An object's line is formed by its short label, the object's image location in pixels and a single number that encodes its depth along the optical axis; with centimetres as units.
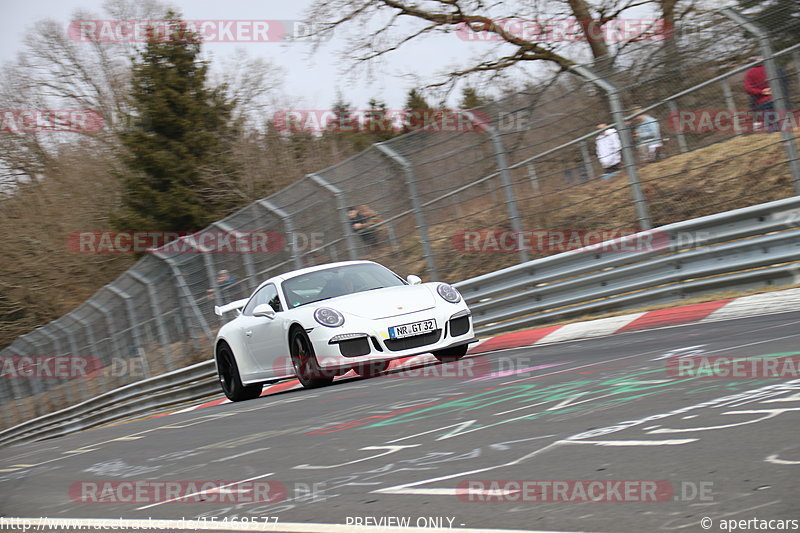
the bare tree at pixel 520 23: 1875
